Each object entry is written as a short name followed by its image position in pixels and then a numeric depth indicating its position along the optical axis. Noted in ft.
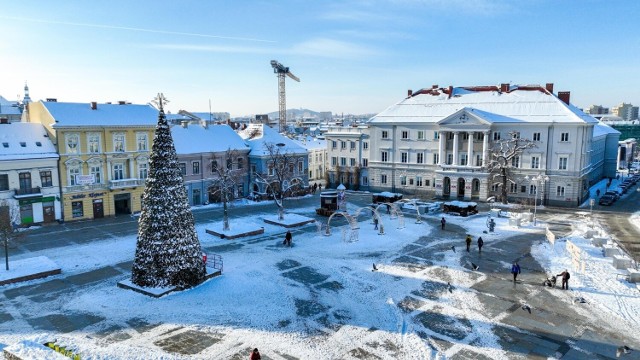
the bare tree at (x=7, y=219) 92.28
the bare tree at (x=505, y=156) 174.40
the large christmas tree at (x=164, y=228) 79.92
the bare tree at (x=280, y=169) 187.05
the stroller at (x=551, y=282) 85.78
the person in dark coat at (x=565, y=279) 84.07
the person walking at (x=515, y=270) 87.45
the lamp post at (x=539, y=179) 168.88
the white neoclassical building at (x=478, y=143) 175.94
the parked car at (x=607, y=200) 179.35
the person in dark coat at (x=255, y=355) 54.29
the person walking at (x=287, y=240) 112.98
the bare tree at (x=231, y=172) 179.52
